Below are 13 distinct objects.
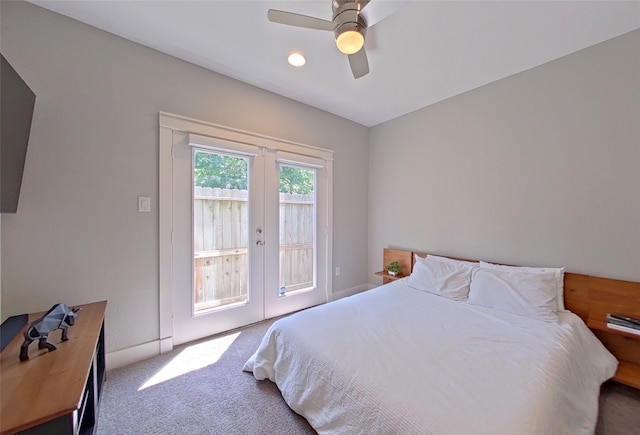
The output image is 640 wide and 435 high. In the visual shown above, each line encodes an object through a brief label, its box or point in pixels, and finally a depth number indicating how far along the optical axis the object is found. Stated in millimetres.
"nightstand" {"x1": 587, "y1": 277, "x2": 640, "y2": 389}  1770
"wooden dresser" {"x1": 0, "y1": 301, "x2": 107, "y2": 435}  834
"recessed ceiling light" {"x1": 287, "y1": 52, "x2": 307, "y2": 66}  2146
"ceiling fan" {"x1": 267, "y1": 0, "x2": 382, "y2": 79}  1378
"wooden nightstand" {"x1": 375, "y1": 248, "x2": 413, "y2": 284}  3232
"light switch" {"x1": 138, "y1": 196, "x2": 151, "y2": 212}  2074
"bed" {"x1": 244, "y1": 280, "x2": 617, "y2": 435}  1009
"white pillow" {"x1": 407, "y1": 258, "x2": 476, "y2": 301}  2355
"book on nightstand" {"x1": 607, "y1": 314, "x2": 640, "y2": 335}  1683
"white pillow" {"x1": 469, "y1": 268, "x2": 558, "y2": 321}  1896
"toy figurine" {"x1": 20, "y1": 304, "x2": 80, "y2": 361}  1154
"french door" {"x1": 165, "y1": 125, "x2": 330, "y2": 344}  2293
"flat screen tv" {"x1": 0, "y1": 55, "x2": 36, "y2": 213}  1321
